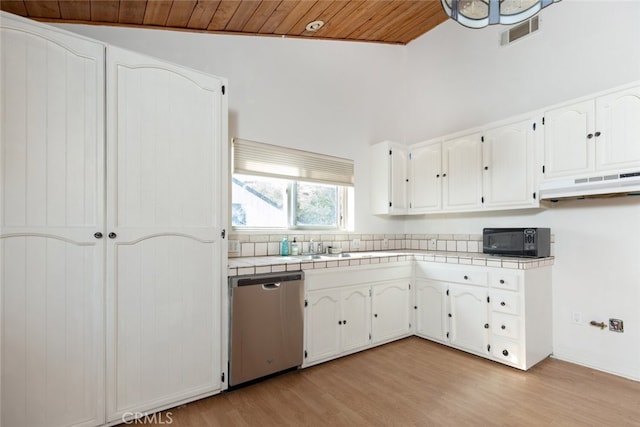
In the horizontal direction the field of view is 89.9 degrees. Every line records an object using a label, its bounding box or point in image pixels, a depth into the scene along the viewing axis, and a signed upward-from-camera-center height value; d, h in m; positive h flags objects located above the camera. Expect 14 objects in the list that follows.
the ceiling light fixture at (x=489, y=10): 1.79 +1.20
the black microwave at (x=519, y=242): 2.76 -0.22
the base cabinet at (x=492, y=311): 2.63 -0.84
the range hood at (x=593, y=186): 2.31 +0.24
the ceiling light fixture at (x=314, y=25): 3.15 +1.93
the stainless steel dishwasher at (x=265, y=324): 2.26 -0.79
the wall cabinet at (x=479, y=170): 2.91 +0.49
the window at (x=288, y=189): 3.02 +0.32
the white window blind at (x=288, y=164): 2.96 +0.56
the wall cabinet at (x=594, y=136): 2.36 +0.65
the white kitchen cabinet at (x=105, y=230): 1.62 -0.06
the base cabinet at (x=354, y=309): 2.67 -0.83
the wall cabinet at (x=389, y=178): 3.82 +0.49
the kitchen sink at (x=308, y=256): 3.05 -0.37
